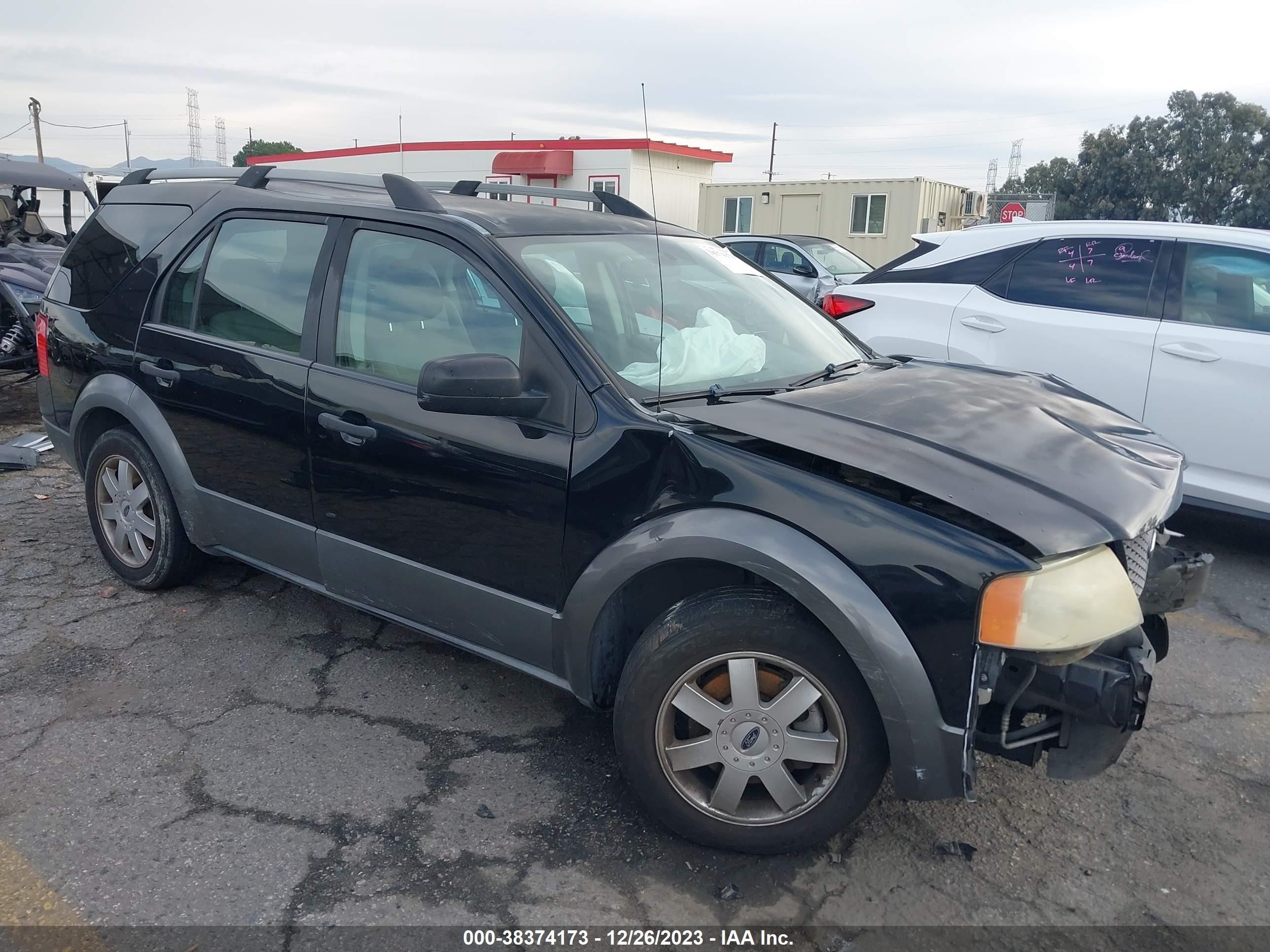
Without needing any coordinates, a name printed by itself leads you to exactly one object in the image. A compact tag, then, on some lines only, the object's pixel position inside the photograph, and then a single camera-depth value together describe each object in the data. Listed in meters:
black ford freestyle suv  2.41
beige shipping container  23.42
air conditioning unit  25.92
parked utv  7.50
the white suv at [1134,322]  4.82
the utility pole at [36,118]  52.00
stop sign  20.59
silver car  13.54
